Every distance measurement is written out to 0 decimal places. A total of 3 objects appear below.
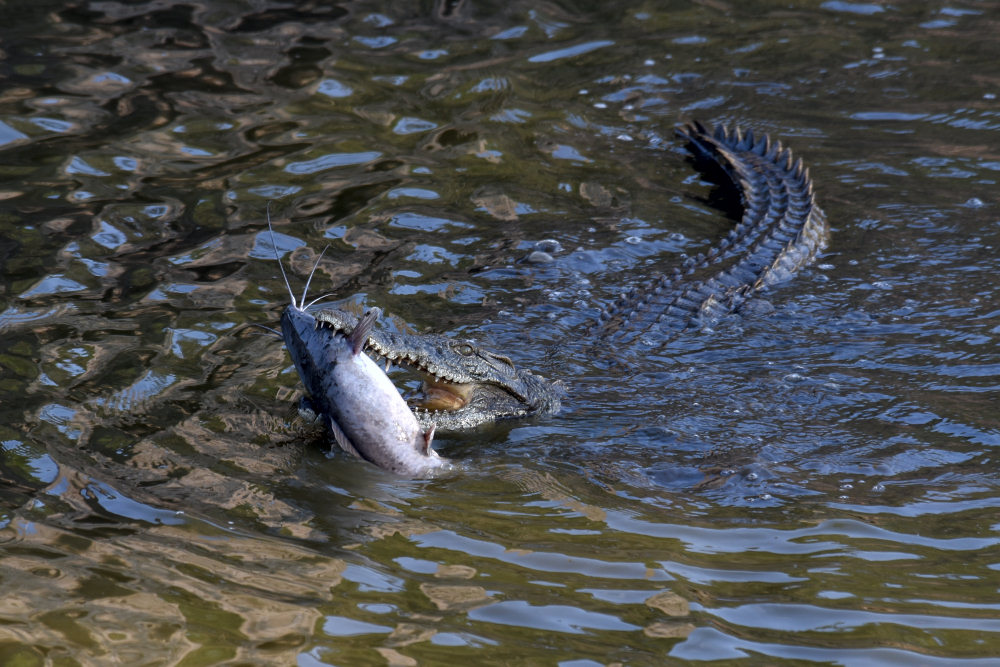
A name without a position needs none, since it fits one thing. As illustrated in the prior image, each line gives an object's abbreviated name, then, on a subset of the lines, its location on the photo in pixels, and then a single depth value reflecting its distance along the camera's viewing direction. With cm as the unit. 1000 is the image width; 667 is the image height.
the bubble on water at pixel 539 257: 1188
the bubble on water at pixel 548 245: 1220
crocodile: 856
